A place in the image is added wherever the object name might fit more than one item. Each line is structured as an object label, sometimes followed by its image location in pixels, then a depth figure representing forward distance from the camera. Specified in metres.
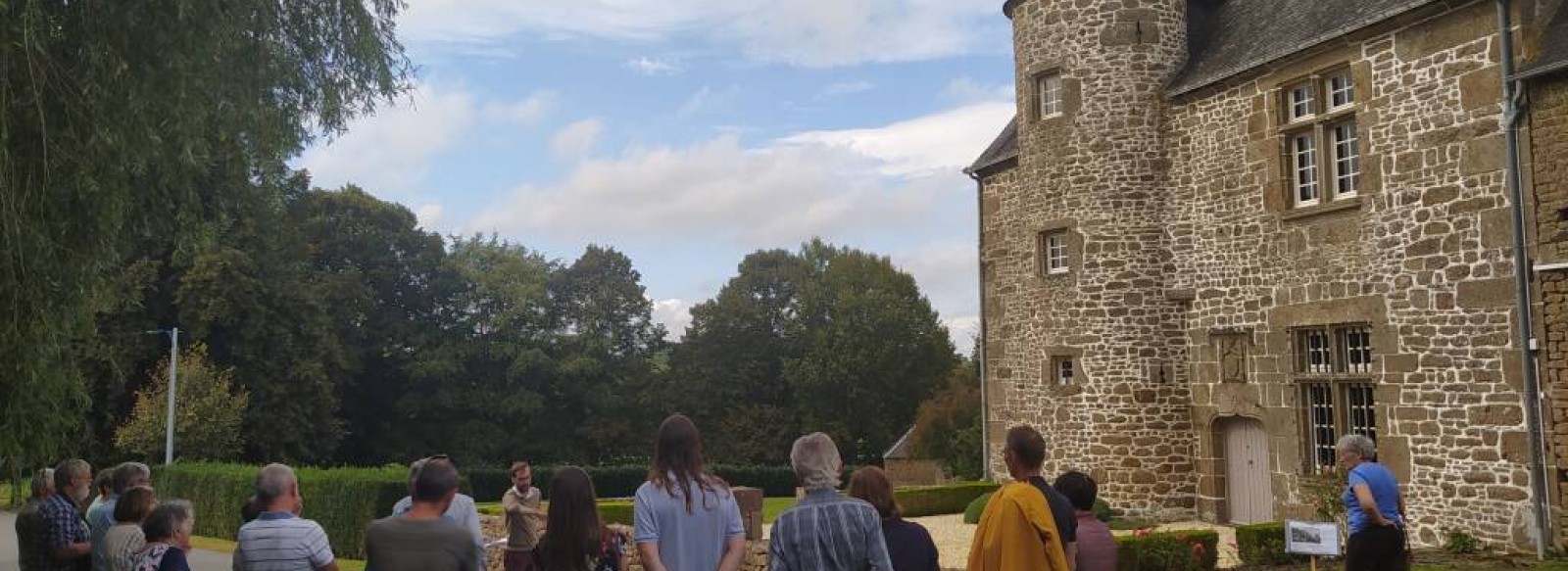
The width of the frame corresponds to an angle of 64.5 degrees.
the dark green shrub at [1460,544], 14.12
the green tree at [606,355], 44.81
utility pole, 28.27
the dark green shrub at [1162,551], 12.65
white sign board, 9.48
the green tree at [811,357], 48.59
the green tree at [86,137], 7.44
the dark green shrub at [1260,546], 13.48
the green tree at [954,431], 33.41
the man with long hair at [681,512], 5.17
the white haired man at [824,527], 4.71
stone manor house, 13.83
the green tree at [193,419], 29.72
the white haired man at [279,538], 4.99
